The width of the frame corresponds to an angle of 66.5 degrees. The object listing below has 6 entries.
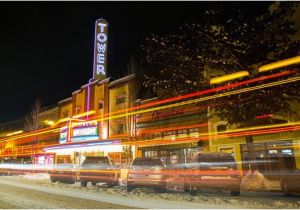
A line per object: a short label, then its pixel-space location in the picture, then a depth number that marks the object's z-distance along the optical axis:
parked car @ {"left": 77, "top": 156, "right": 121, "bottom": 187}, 12.00
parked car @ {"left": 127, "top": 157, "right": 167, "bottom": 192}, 9.75
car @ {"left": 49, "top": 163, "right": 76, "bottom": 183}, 13.44
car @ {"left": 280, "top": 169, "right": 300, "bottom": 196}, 8.88
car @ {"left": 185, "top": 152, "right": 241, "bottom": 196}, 8.55
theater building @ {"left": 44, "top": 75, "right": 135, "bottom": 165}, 21.14
